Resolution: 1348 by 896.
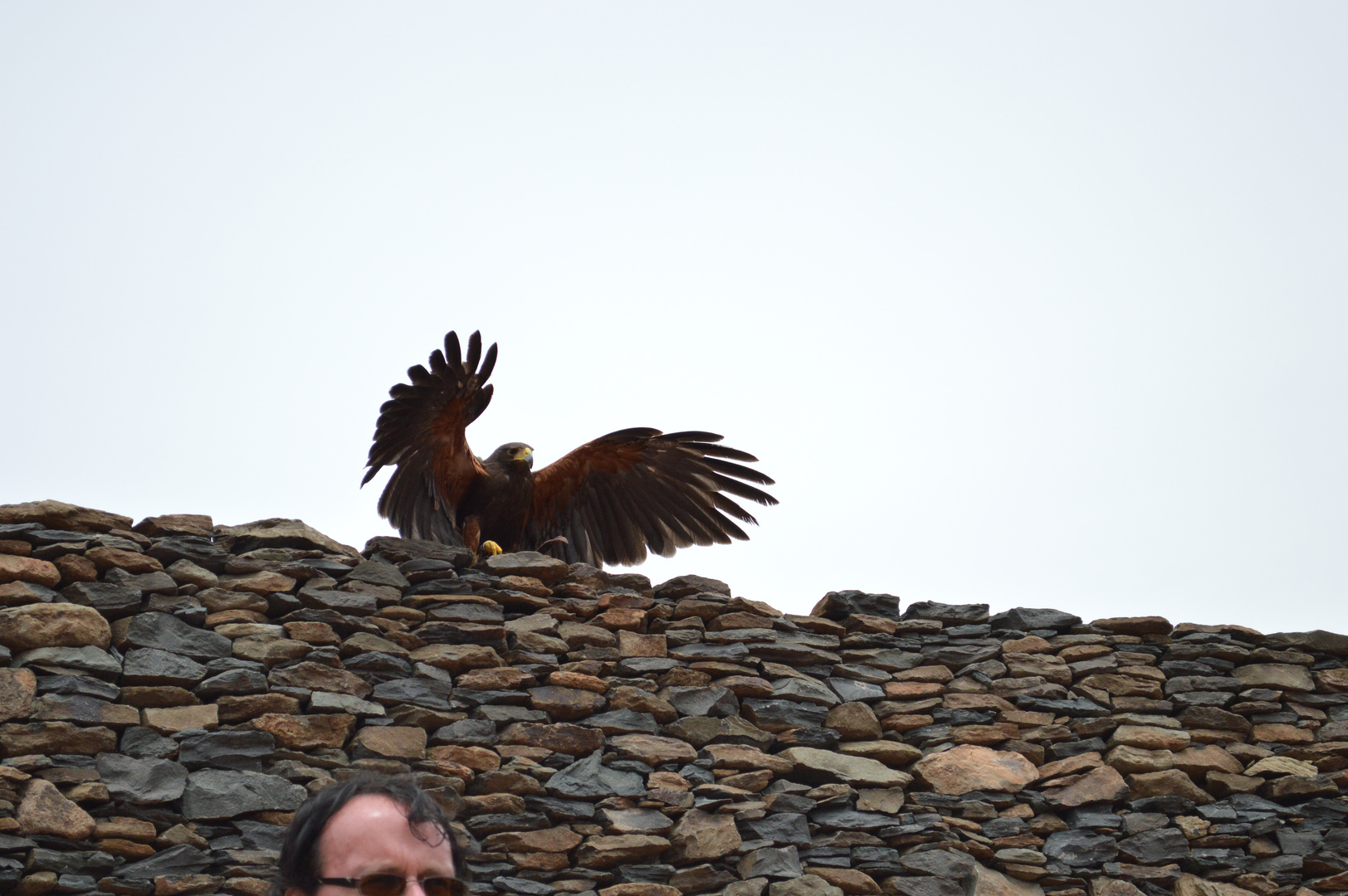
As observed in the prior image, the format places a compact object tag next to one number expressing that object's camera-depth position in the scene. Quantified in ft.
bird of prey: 34.12
